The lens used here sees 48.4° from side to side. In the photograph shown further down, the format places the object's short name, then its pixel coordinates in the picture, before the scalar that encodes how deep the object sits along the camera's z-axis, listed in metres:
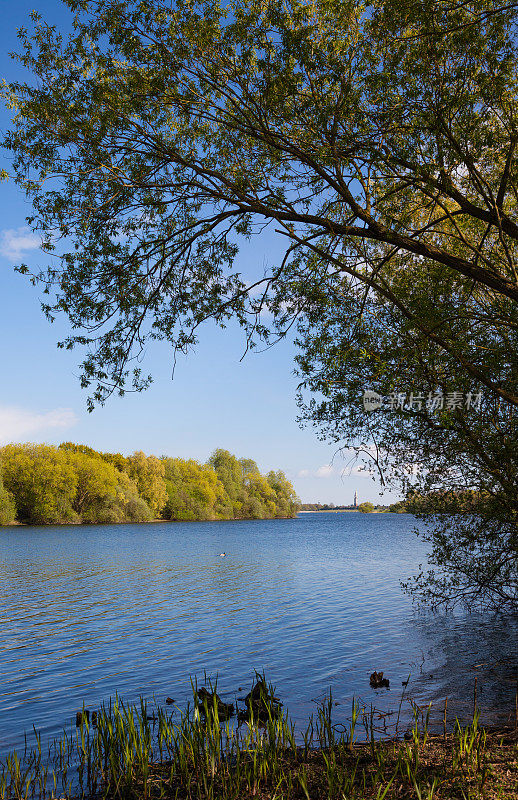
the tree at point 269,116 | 8.57
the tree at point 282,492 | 145.62
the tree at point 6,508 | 84.94
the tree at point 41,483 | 89.88
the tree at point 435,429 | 9.53
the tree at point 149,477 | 106.31
